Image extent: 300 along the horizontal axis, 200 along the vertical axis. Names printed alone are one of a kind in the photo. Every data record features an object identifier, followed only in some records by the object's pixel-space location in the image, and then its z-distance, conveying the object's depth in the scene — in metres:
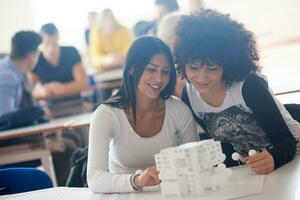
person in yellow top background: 5.34
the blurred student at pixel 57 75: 4.08
